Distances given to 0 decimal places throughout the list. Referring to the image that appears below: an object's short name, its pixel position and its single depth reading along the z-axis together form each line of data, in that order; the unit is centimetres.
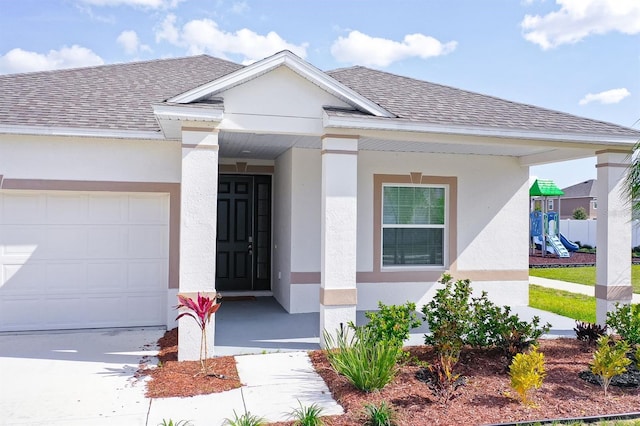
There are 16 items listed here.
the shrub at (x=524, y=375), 495
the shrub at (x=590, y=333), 738
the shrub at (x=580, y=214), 4245
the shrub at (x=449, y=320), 630
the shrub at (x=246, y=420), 448
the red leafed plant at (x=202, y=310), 636
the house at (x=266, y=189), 708
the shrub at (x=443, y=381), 521
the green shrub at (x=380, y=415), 459
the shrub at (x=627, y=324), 684
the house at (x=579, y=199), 4944
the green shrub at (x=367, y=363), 539
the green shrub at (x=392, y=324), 608
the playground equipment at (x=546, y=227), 2331
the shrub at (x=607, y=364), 546
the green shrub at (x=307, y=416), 461
